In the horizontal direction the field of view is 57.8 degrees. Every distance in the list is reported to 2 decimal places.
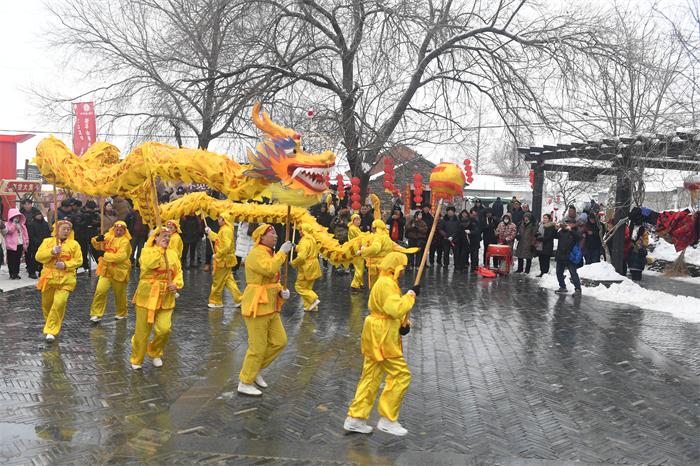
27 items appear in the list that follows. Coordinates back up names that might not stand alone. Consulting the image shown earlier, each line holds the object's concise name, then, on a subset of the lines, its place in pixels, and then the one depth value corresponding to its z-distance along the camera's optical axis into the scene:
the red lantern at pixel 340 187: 20.64
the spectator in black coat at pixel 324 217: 16.84
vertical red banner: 18.52
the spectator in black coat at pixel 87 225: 14.78
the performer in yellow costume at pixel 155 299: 7.21
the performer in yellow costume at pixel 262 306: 6.39
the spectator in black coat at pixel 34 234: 14.02
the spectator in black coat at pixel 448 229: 17.84
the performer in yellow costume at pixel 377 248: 11.30
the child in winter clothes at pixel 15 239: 13.73
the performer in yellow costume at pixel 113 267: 9.22
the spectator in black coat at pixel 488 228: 18.38
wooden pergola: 12.67
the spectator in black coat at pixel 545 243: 15.51
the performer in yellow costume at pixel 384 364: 5.37
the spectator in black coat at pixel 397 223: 18.09
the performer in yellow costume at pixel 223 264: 10.81
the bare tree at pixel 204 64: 14.52
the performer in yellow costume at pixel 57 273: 8.42
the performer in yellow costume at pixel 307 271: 11.04
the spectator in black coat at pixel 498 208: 21.56
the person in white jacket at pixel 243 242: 14.76
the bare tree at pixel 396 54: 15.27
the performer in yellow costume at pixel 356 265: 13.22
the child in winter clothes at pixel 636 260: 16.28
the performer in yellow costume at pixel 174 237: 7.90
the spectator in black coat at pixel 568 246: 13.34
